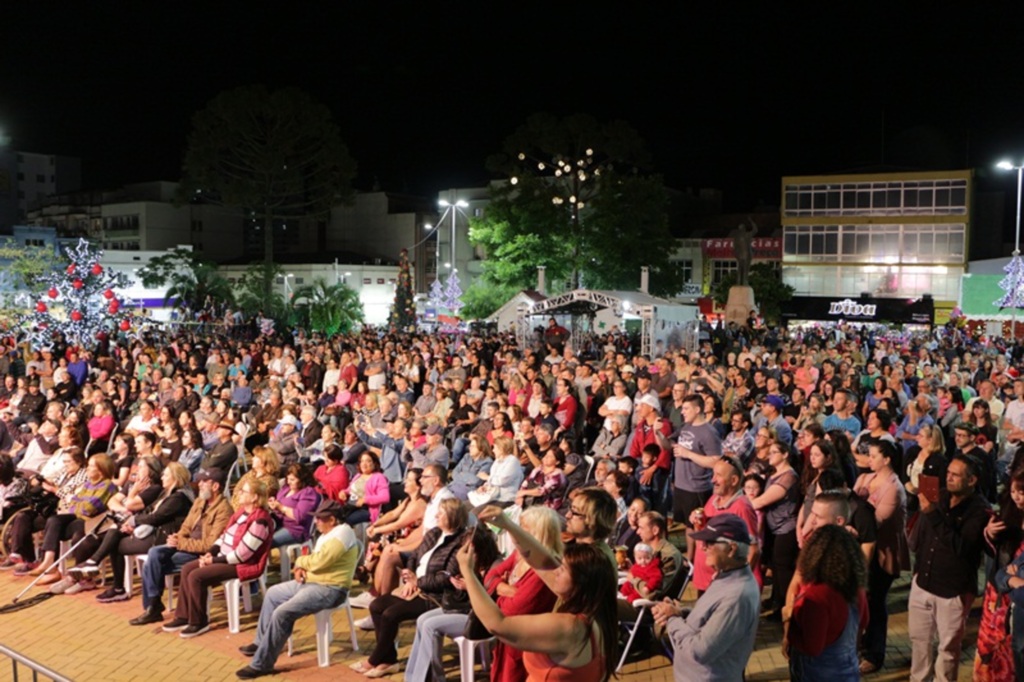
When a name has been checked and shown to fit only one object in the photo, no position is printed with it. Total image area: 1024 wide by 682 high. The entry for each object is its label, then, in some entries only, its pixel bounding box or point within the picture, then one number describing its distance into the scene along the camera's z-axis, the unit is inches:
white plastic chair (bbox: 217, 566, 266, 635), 264.8
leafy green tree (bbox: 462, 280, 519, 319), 1483.8
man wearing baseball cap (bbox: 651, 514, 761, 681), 154.9
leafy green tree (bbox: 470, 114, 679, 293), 1408.7
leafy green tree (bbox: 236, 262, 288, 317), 1403.8
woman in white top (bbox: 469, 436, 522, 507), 306.8
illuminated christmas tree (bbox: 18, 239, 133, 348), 866.8
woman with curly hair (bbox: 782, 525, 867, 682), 148.4
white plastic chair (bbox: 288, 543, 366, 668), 239.9
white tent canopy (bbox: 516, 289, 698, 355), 871.7
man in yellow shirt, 234.7
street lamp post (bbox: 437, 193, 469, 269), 1861.7
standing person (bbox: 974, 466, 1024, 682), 180.1
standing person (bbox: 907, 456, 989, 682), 199.2
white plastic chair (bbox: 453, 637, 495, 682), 211.0
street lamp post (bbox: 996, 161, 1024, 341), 1127.0
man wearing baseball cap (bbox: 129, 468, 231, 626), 277.4
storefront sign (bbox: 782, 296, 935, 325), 1365.7
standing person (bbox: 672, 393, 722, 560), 316.2
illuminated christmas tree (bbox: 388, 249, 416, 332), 1389.0
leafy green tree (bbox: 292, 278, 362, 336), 1359.5
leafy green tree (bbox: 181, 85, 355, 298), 1456.7
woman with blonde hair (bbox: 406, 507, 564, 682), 145.3
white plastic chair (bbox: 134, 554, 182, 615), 284.0
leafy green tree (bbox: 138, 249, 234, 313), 1466.5
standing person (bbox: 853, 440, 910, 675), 226.1
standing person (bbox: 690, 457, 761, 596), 228.0
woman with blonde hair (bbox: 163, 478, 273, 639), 263.7
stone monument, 1314.0
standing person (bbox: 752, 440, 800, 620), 250.5
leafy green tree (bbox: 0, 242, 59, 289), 1378.0
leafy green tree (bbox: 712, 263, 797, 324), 1727.7
